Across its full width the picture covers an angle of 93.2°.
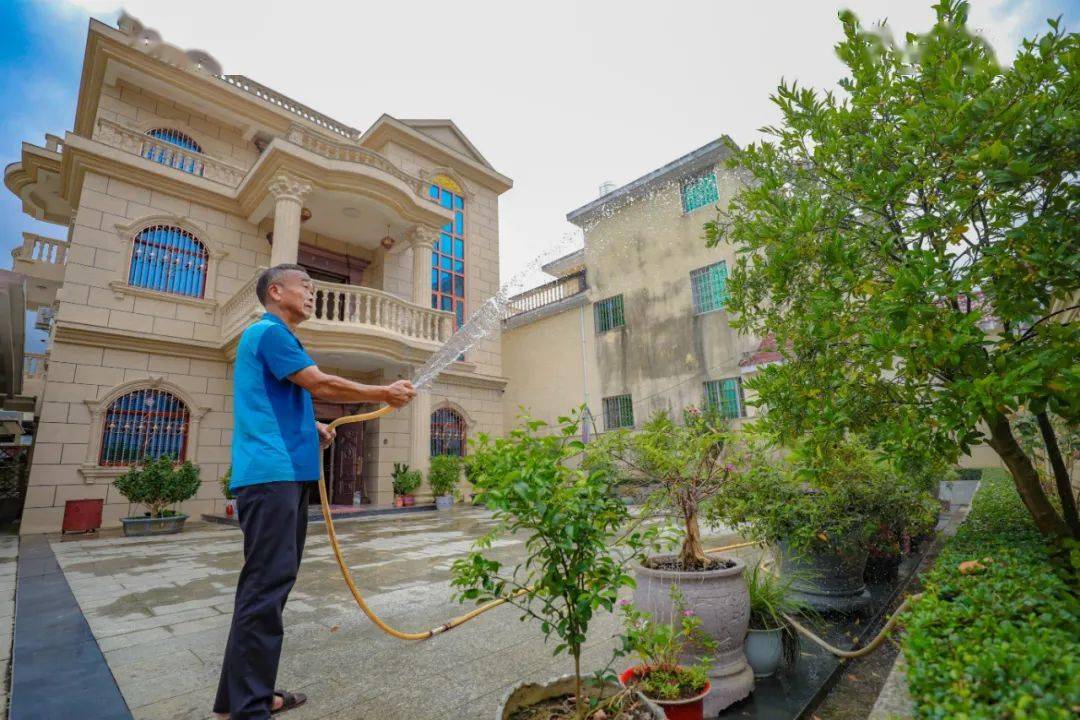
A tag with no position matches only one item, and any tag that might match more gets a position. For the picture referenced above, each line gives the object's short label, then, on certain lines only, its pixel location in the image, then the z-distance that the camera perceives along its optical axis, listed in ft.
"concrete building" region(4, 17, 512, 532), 30.14
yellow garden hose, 7.63
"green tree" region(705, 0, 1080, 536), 5.51
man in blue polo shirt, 6.25
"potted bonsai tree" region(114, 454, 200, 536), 26.94
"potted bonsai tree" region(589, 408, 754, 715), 7.67
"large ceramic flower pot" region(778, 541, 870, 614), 11.49
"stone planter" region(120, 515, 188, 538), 27.17
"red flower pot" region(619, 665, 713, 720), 5.77
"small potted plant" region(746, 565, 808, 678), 8.47
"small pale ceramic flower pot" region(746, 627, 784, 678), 8.46
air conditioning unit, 56.07
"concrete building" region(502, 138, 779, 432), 43.19
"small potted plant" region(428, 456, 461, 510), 38.96
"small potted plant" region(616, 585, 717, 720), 5.79
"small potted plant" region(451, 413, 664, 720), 4.87
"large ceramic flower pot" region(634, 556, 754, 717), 7.59
